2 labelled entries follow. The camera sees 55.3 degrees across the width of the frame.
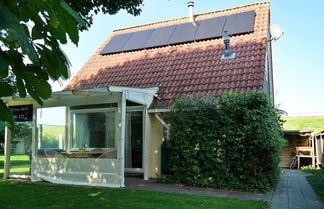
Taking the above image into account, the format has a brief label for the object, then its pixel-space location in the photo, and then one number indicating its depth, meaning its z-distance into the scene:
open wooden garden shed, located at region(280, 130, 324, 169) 16.97
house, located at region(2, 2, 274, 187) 9.73
